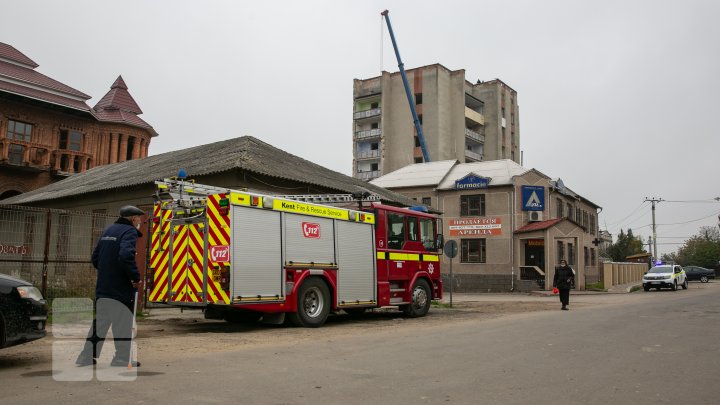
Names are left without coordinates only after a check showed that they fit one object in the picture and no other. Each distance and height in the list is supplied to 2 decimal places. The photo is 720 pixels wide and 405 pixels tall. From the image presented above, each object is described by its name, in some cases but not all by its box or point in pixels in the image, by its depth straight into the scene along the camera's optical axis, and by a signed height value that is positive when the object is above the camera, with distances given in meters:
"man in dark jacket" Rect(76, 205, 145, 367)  6.83 -0.44
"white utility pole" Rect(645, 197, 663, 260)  60.76 +2.03
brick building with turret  37.66 +8.59
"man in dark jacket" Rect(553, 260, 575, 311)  19.23 -0.55
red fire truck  10.81 +0.09
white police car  35.00 -0.74
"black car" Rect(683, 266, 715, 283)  54.25 -0.73
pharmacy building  37.38 +2.35
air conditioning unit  38.59 +3.02
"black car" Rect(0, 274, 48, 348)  6.50 -0.63
